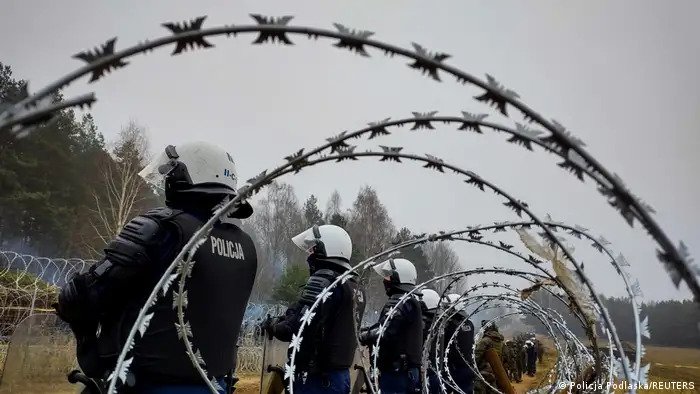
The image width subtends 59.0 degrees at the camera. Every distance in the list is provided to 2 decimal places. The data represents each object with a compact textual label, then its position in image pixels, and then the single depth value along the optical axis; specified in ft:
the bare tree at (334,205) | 168.17
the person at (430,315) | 34.86
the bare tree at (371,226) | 139.33
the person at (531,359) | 110.32
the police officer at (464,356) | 34.01
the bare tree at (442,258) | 162.09
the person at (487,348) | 36.45
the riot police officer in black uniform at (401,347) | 27.48
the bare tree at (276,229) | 141.59
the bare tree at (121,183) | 84.94
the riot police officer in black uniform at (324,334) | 20.05
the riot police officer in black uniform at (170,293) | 10.92
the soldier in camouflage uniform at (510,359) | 78.43
